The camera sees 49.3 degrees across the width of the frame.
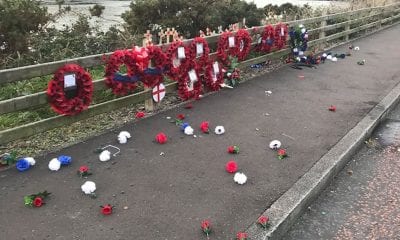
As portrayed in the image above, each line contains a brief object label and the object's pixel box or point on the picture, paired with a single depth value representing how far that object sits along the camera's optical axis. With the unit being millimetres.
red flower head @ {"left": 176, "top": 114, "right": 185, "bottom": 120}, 6184
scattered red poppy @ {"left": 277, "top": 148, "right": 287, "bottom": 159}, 4984
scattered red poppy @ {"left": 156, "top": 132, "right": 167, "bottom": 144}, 5309
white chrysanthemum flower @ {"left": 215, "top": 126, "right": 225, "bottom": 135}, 5676
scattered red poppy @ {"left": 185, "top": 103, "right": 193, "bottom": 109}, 6743
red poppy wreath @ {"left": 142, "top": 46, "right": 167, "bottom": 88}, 6152
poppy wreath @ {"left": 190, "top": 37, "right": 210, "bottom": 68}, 6961
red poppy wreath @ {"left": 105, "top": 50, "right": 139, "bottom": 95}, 5719
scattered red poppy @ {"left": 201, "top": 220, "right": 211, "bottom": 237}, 3434
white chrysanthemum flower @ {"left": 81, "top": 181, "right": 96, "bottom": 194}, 4023
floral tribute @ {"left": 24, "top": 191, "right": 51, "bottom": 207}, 3773
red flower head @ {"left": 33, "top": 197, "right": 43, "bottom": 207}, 3766
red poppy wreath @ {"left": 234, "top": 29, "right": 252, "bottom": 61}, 8148
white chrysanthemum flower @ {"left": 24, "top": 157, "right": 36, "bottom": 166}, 4523
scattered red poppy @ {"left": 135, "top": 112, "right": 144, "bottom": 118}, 6191
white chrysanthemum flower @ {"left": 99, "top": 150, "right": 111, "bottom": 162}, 4745
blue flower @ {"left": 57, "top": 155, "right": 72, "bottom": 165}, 4594
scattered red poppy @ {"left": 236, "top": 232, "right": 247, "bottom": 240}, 3319
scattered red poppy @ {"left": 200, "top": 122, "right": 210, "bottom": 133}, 5723
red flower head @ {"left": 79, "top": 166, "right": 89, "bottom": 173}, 4410
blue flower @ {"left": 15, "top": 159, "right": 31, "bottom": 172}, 4449
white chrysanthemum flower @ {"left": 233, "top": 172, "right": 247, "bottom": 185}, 4309
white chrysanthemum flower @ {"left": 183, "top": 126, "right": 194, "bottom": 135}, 5605
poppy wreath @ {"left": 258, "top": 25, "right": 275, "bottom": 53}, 9338
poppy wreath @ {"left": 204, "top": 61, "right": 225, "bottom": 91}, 7468
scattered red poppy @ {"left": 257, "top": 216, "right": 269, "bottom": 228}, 3520
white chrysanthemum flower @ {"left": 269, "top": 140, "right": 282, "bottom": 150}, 5235
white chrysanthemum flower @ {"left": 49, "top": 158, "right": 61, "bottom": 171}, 4484
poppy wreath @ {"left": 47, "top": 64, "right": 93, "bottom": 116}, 5000
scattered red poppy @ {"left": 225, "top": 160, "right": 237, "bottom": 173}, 4547
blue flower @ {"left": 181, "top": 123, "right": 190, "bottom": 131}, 5723
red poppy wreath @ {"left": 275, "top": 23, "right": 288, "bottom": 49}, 9695
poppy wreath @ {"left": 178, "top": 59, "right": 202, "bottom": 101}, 6902
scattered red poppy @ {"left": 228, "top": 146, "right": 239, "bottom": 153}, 5081
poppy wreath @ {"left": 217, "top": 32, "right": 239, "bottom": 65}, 7746
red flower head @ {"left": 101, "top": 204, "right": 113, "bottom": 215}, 3674
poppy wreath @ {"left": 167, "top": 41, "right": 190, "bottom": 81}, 6516
